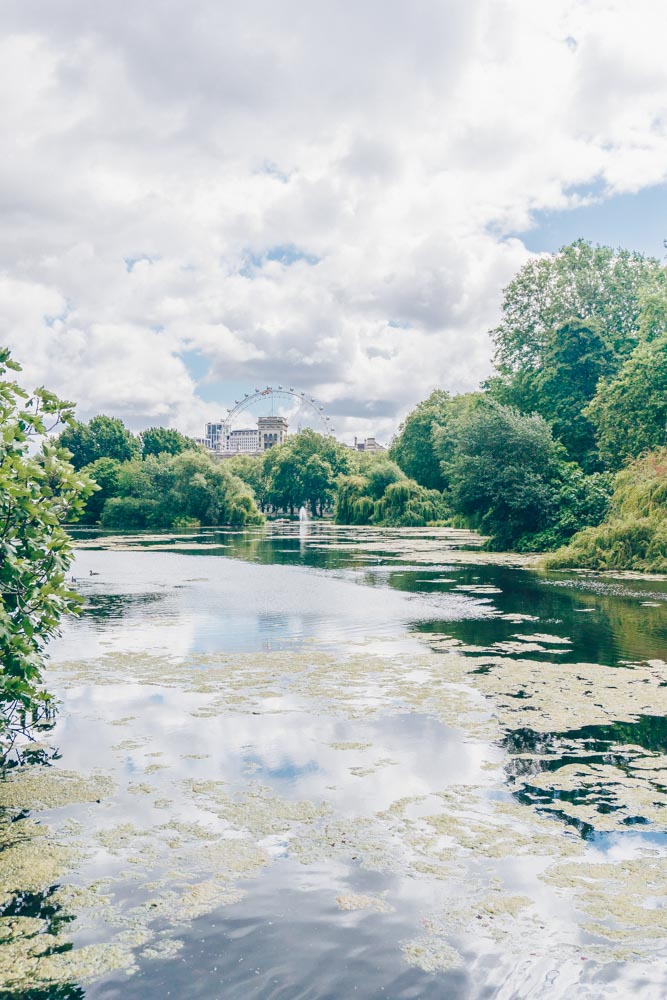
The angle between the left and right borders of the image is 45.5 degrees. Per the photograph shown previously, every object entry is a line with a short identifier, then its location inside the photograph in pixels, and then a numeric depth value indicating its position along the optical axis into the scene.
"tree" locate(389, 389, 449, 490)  83.81
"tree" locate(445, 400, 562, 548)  33.25
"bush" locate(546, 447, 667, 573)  25.25
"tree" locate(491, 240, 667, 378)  47.84
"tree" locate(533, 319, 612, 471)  44.16
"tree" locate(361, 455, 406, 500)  70.94
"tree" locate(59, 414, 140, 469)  94.69
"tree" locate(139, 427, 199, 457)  99.25
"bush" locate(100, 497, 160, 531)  71.62
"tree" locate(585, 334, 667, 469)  32.47
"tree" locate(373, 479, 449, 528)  63.84
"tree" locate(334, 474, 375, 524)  70.81
